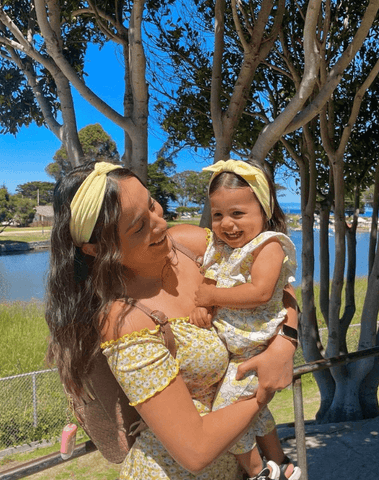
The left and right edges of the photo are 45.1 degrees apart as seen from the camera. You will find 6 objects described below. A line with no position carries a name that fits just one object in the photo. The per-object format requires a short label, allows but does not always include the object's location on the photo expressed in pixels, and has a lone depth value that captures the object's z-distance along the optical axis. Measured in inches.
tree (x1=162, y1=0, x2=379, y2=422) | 203.0
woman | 46.7
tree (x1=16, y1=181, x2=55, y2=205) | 2620.6
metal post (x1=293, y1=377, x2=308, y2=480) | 81.3
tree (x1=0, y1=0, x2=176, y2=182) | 140.3
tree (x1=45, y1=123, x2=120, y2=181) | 1591.3
